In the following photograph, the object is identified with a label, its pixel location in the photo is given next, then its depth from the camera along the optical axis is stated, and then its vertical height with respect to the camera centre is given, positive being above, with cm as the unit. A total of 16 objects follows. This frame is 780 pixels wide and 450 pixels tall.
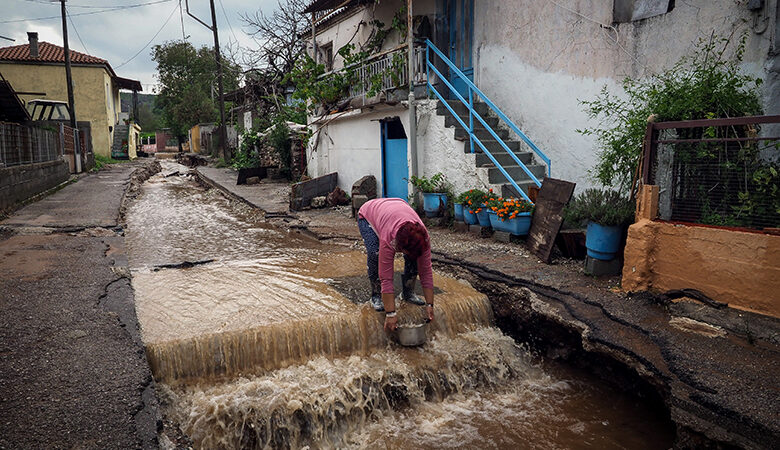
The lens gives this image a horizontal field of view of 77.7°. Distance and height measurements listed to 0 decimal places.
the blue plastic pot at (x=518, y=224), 734 -95
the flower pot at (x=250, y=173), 1756 -39
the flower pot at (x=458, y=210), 852 -84
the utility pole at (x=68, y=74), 2202 +407
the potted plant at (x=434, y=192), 913 -56
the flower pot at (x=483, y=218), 796 -91
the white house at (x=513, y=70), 660 +155
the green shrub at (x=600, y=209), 551 -54
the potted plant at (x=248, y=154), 2069 +39
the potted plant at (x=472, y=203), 800 -68
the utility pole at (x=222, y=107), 2400 +283
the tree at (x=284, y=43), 1942 +477
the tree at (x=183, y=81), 4441 +762
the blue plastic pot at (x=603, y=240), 557 -90
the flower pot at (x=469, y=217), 822 -94
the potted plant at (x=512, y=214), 734 -79
